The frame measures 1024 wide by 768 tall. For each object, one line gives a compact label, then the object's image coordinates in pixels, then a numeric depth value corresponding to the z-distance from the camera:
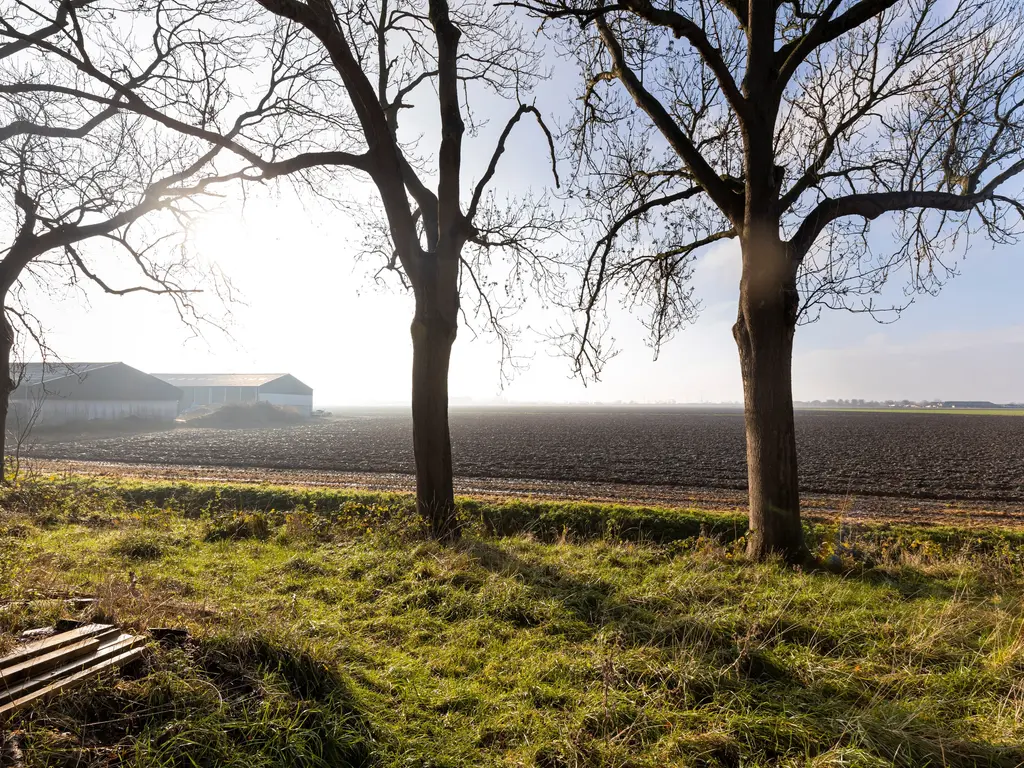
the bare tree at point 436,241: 7.79
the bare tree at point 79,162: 7.80
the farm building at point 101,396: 46.03
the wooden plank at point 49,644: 2.85
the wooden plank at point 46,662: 2.69
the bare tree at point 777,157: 6.84
